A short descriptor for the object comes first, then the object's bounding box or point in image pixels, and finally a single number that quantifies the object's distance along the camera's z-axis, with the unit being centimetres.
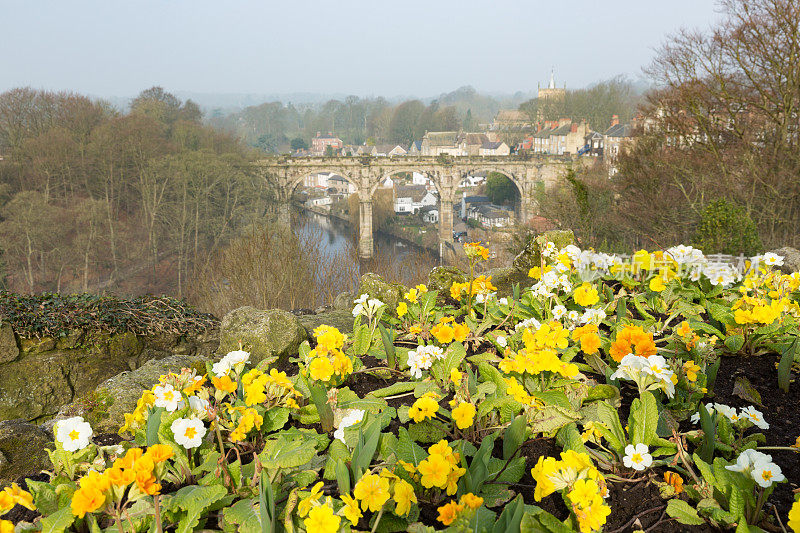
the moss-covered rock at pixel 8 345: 680
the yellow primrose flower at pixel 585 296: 356
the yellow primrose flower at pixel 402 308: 373
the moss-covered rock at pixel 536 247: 584
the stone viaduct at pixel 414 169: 4638
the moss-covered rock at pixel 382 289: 491
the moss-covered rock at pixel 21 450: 310
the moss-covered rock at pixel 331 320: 499
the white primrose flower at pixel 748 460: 183
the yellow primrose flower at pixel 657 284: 396
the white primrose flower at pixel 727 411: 233
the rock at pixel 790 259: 612
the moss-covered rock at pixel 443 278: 538
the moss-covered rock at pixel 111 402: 339
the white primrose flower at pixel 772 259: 399
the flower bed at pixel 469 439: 185
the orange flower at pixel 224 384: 233
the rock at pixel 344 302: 604
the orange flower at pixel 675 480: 203
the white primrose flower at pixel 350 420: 235
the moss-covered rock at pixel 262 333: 394
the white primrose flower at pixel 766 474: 175
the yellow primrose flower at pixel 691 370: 257
